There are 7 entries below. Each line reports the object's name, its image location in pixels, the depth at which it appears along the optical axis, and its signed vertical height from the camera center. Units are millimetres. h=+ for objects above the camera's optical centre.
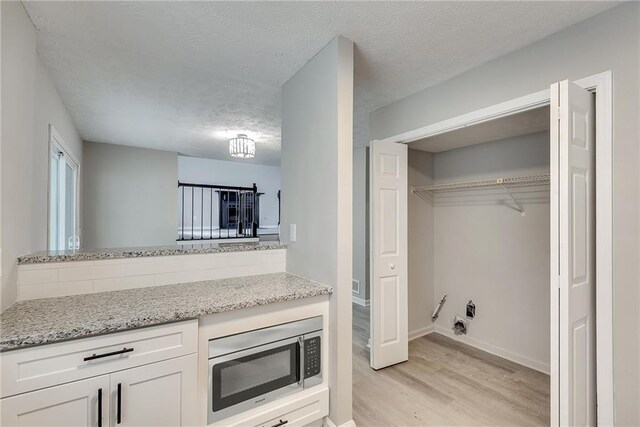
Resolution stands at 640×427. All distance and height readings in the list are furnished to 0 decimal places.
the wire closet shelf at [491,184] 2556 +315
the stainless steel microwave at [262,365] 1579 -867
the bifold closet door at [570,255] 1429 -196
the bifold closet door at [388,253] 2715 -352
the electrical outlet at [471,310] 3219 -1020
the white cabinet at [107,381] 1158 -716
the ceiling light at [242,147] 3938 +916
